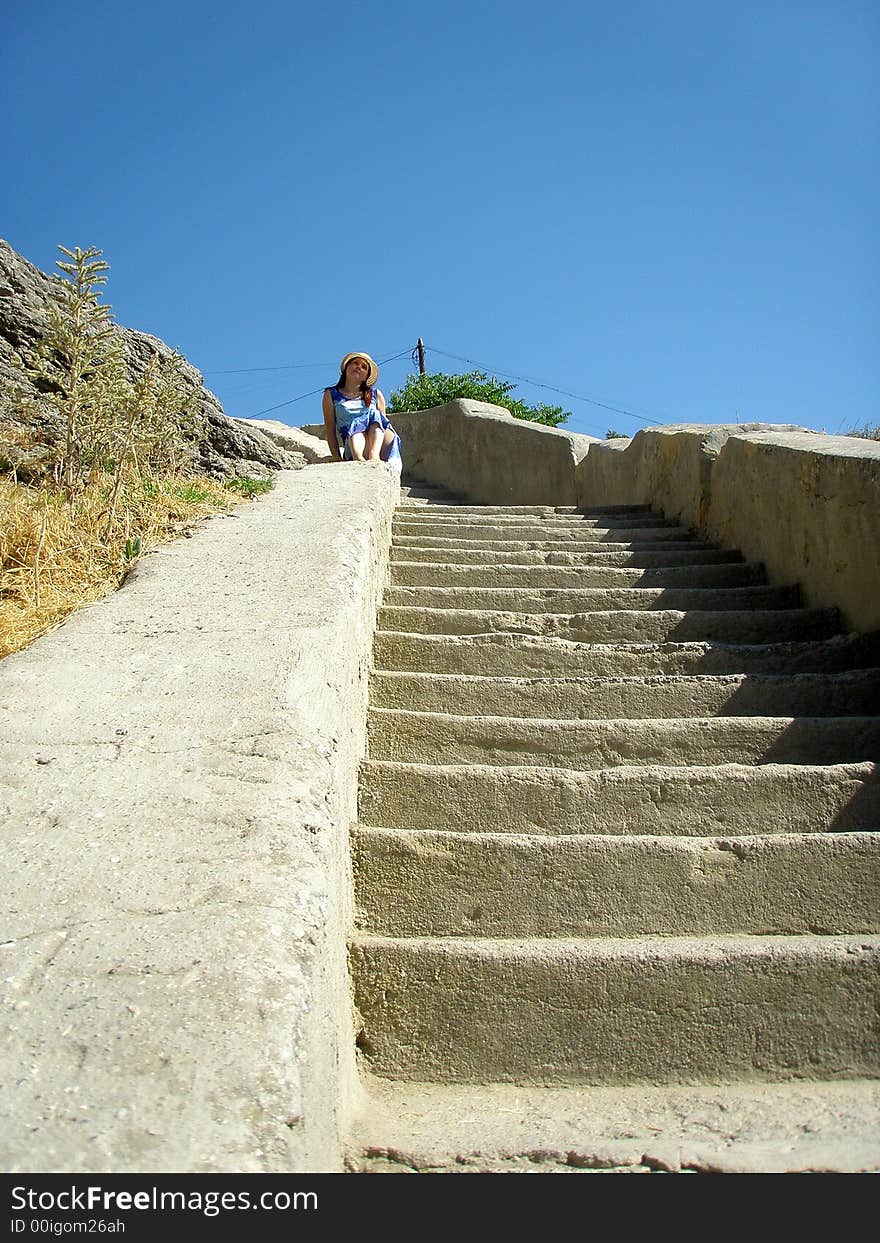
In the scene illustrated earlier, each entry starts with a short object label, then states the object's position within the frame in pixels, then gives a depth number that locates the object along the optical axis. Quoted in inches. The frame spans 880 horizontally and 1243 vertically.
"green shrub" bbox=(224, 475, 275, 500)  176.4
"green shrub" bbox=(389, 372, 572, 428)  686.5
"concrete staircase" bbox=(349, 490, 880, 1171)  69.1
